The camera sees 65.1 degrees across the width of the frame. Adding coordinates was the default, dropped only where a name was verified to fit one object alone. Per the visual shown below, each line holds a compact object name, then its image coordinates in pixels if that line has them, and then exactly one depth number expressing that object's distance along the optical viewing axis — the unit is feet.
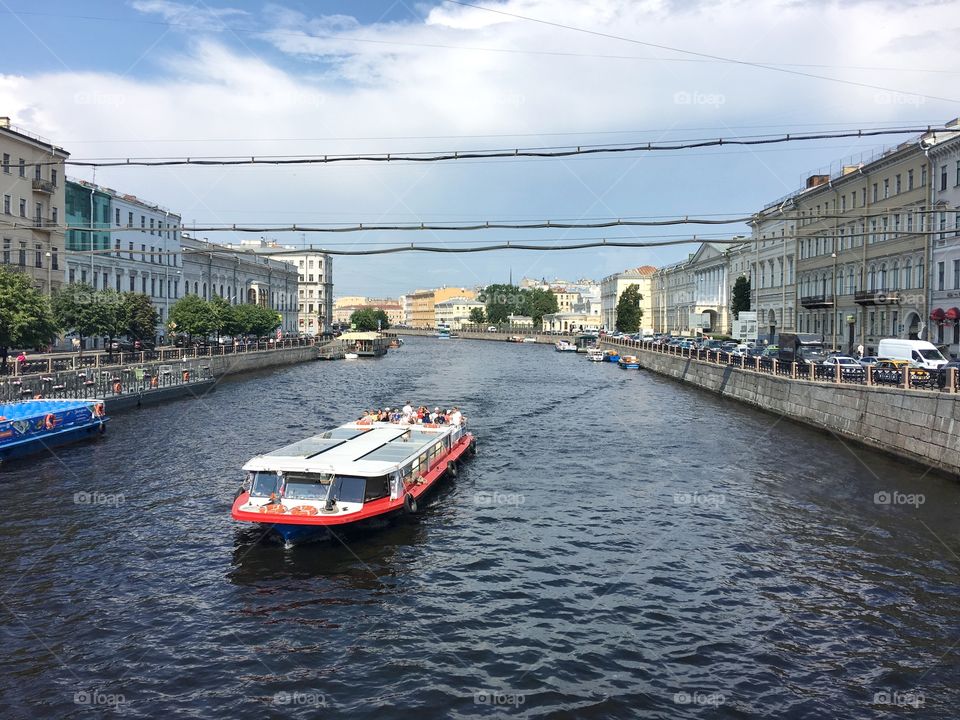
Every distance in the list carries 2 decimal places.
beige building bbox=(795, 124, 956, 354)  167.02
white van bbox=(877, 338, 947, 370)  123.75
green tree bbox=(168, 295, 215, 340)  235.40
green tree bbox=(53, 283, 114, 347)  163.22
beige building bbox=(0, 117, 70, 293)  177.27
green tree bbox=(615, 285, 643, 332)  449.89
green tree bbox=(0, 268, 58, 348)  126.00
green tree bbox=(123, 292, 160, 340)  199.90
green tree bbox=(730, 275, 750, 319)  313.53
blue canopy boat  93.50
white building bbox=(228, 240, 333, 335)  534.78
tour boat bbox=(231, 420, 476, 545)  60.70
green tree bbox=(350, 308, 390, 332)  532.32
